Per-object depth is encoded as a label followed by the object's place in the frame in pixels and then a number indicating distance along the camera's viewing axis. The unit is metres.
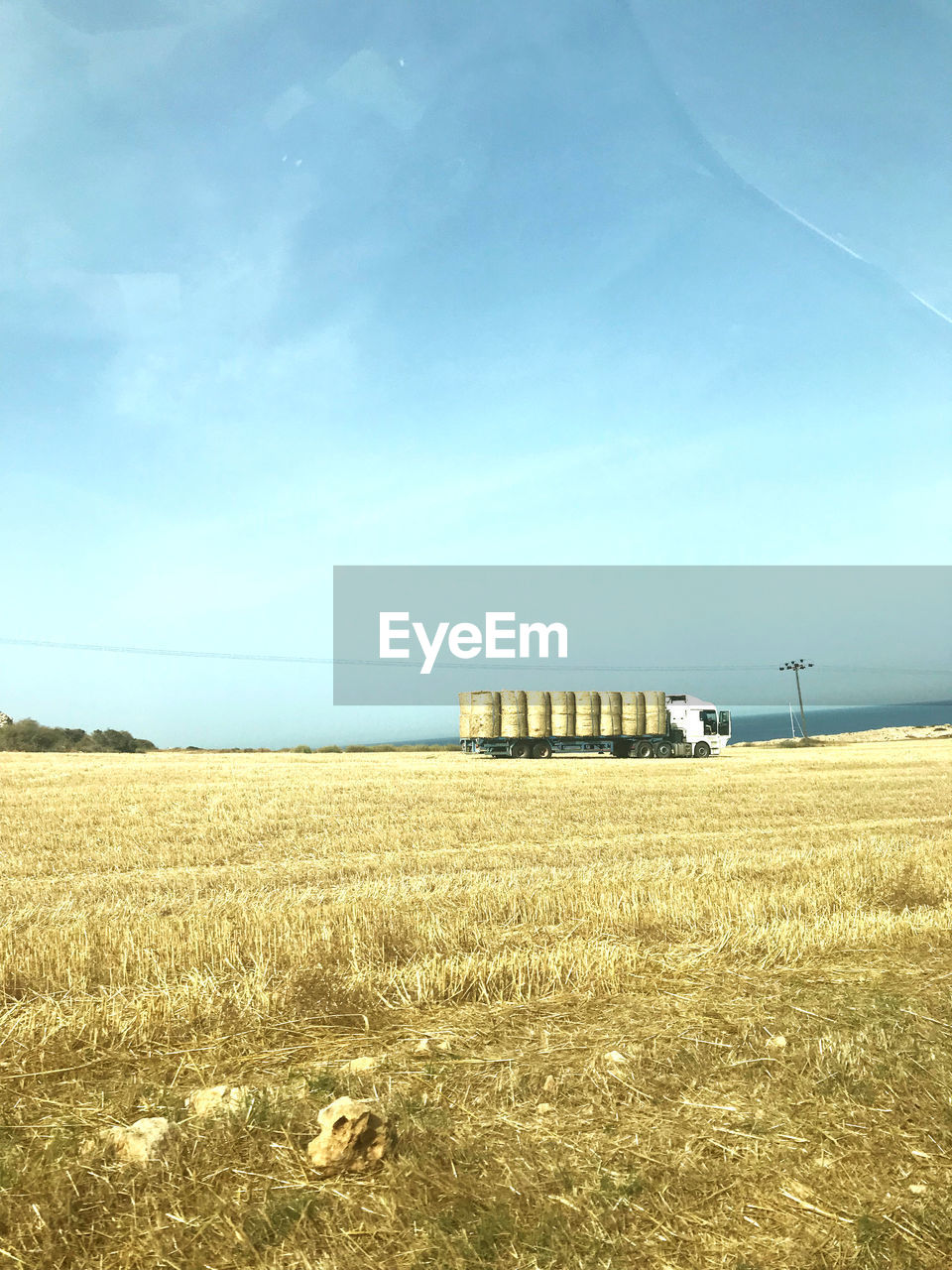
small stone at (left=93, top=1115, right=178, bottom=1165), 4.29
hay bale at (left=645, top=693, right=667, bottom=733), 53.44
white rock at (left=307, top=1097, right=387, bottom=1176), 4.19
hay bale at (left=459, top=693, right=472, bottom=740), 50.78
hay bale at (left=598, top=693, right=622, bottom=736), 52.09
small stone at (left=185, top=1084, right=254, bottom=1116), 4.77
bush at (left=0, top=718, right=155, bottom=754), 67.19
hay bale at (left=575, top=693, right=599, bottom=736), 51.78
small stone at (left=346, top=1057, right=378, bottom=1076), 5.50
